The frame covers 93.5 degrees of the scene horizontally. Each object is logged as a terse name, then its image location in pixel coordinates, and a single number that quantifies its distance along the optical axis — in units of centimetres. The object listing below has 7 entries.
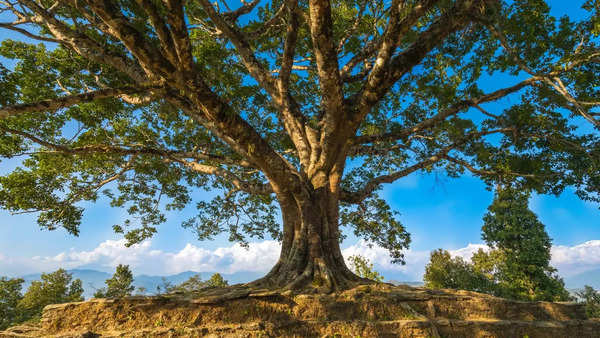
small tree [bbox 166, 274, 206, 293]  4281
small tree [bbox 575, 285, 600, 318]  2272
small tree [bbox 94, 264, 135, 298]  3375
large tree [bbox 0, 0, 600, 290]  512
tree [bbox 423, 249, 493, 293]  2667
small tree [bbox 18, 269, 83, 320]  2794
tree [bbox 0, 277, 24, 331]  2753
